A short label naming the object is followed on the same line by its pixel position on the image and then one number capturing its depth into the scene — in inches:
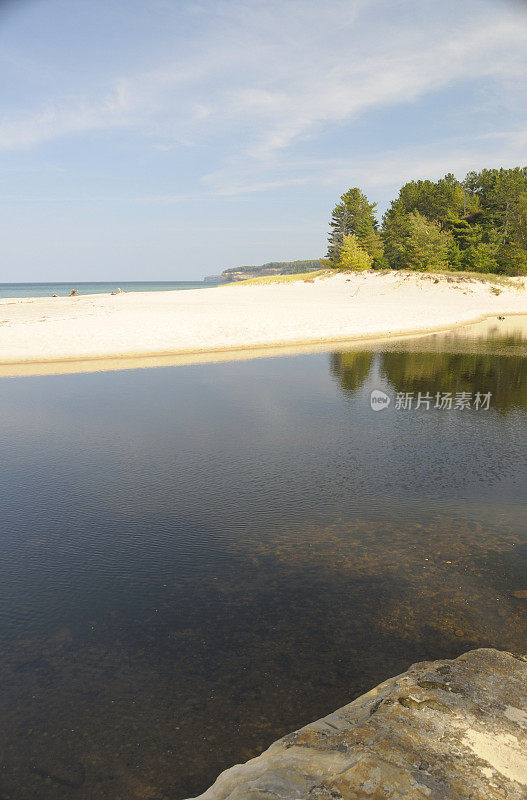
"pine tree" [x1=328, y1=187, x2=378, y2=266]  3564.0
